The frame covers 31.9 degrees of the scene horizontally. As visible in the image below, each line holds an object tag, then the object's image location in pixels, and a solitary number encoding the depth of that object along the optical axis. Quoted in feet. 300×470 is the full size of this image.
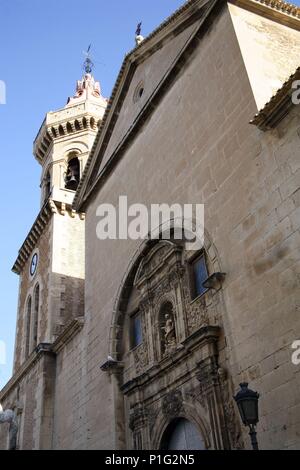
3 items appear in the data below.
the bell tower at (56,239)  63.46
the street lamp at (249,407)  19.95
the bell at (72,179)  76.74
